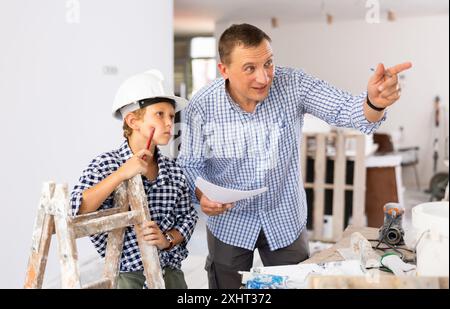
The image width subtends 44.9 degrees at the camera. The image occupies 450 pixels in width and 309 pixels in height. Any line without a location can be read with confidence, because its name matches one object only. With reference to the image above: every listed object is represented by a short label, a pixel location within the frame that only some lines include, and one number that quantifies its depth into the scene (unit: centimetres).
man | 181
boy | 149
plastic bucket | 104
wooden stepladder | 116
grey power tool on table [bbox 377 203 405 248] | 190
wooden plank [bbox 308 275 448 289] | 102
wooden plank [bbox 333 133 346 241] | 453
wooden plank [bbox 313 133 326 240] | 456
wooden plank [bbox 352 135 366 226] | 447
